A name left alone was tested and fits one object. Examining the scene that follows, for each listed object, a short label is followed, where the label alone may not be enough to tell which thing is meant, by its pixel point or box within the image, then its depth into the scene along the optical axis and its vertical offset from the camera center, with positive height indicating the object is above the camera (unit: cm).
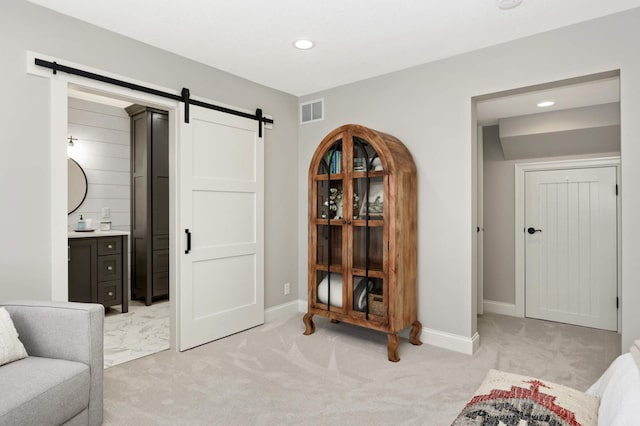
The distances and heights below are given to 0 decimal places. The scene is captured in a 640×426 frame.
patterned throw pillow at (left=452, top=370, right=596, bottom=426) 130 -71
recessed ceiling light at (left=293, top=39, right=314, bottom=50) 288 +128
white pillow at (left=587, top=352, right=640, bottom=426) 117 -63
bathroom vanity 388 -57
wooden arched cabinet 302 -17
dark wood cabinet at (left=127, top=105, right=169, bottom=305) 460 +9
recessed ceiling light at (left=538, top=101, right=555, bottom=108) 362 +103
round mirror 444 +33
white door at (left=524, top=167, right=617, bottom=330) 379 -36
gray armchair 168 -70
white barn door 319 -12
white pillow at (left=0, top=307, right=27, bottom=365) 177 -60
